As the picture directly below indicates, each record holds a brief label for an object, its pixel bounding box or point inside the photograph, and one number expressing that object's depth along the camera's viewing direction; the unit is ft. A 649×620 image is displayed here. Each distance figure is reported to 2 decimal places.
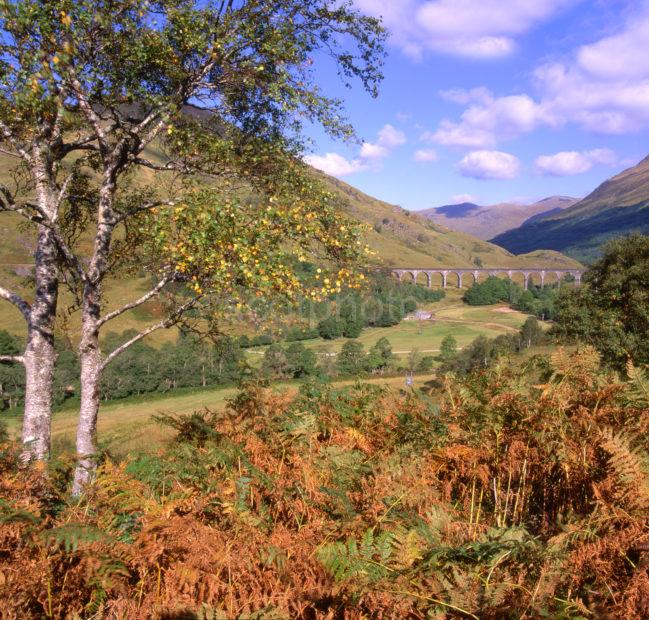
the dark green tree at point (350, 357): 358.02
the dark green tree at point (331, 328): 536.83
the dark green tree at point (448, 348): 395.75
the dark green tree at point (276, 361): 263.08
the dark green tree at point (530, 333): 353.43
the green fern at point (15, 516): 12.09
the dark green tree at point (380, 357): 362.84
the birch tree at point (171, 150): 26.48
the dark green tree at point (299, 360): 343.46
